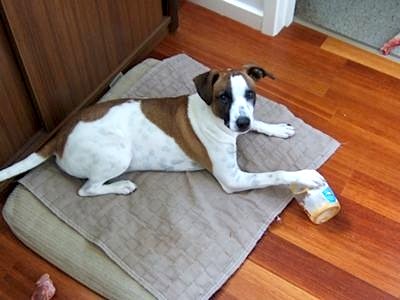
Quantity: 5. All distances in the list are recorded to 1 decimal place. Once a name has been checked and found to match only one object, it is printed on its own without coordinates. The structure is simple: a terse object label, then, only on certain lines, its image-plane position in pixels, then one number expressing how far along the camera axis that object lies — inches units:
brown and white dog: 74.7
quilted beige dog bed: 71.9
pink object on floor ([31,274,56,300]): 71.2
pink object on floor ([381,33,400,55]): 98.3
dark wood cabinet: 70.6
